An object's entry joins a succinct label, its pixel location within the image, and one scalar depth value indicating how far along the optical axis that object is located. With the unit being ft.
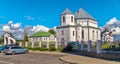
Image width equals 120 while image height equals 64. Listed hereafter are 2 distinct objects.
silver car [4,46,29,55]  41.77
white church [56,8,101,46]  92.57
